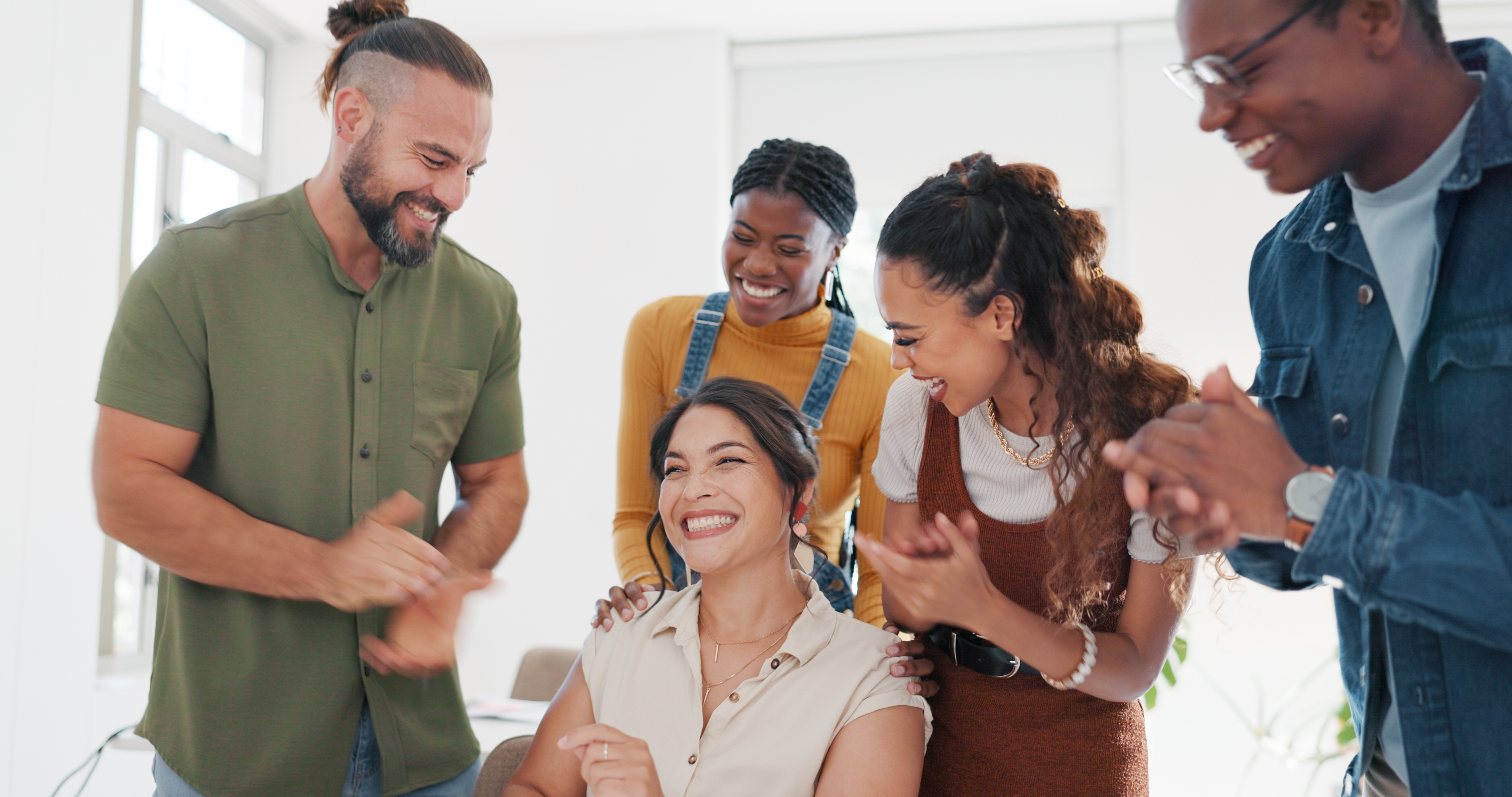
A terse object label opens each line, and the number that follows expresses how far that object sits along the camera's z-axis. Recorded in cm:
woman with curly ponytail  159
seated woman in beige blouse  166
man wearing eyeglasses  103
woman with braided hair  229
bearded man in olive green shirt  158
